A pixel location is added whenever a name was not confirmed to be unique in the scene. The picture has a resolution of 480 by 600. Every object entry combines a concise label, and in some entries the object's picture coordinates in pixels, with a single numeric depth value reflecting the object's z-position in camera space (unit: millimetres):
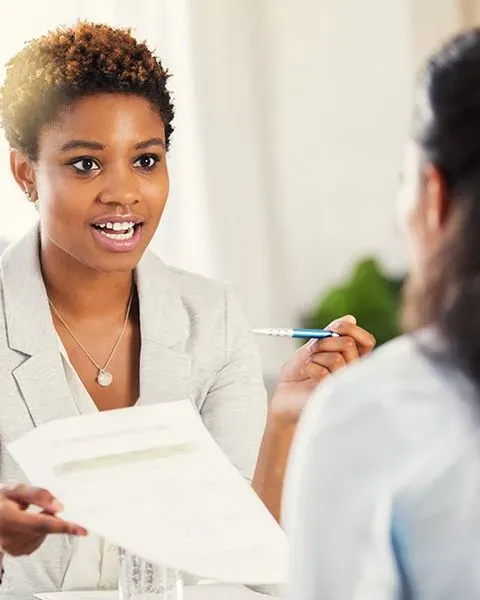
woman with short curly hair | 1876
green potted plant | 3181
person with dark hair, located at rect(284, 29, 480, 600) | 1203
